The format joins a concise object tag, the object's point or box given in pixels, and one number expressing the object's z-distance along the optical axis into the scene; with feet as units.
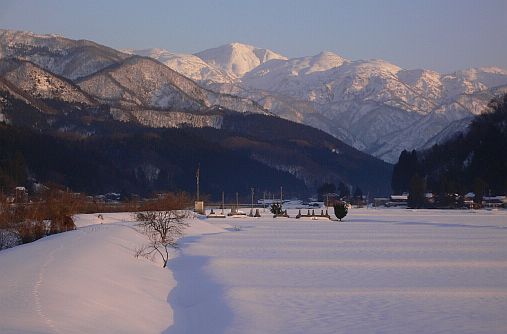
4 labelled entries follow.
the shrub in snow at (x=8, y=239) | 122.68
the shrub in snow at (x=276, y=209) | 286.05
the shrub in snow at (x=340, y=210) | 248.11
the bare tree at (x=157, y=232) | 109.70
